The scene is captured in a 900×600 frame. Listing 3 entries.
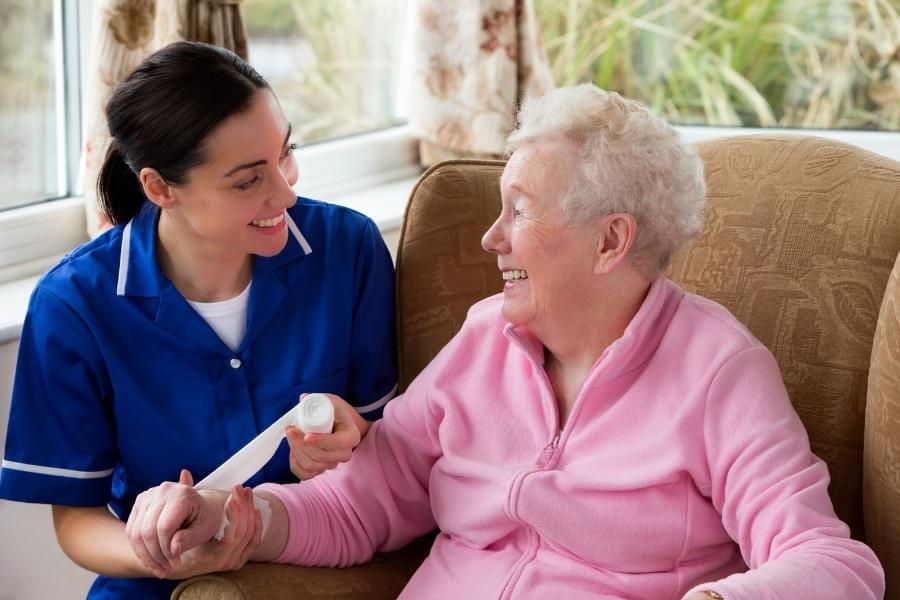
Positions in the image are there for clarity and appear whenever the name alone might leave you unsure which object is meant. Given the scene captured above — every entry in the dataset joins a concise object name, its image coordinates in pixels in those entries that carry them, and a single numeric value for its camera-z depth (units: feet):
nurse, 6.45
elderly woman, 6.08
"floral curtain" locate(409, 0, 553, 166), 9.62
